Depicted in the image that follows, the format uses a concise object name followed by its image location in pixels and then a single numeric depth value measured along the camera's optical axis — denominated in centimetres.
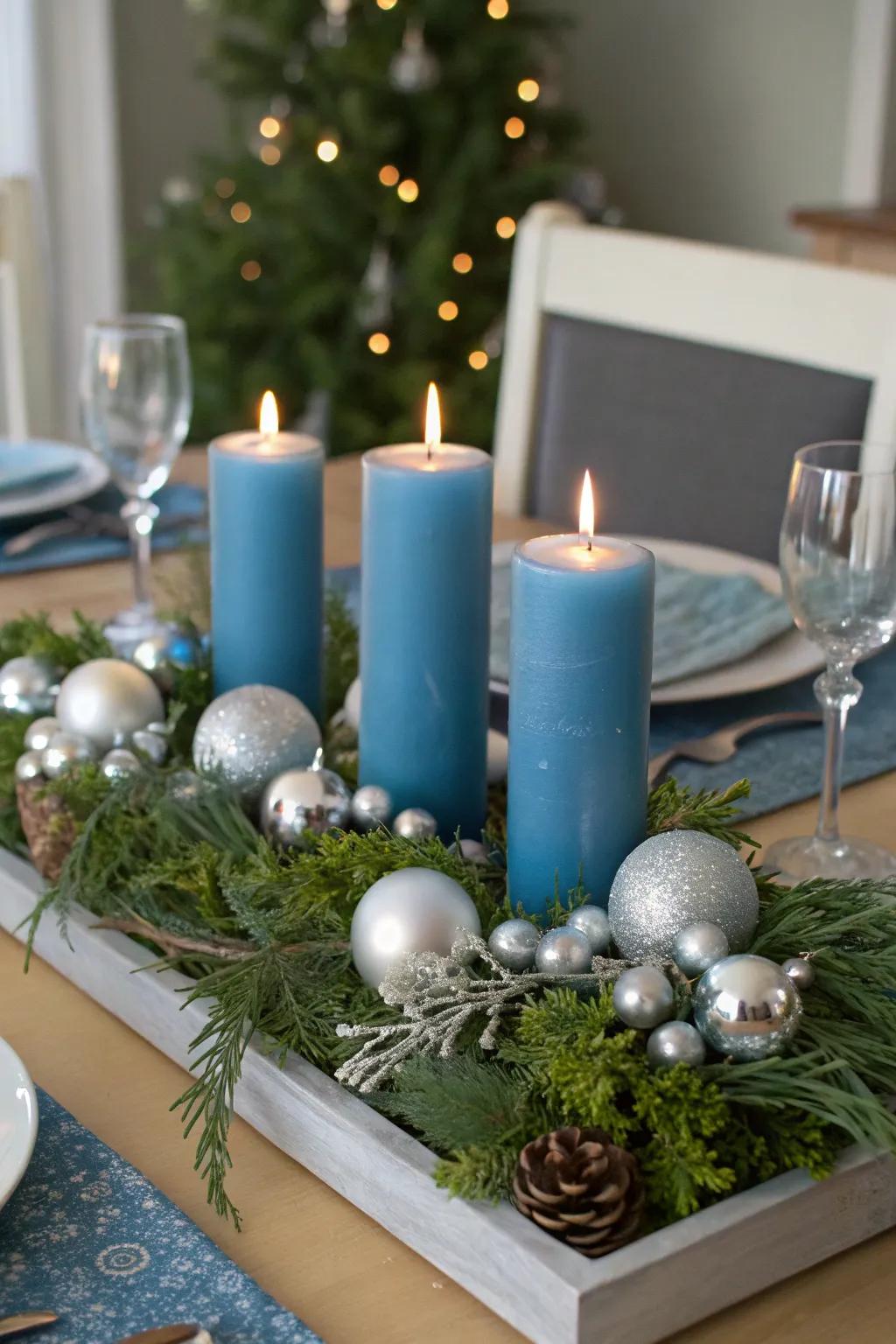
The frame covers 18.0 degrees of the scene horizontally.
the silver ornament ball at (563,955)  132
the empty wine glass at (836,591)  155
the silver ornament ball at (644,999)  128
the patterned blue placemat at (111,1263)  123
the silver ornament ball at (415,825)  146
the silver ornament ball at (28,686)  168
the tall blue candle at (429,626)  147
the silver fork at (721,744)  172
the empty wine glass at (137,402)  199
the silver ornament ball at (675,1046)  127
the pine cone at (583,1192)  122
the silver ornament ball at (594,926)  135
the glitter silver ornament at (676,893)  133
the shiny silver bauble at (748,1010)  127
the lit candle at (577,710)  135
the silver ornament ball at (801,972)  133
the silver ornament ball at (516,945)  134
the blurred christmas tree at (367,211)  526
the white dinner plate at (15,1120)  127
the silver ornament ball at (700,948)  132
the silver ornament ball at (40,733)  160
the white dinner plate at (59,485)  229
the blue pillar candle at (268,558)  160
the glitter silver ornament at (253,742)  154
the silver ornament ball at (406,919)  136
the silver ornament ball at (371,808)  148
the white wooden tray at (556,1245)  121
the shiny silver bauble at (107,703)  161
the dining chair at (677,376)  230
